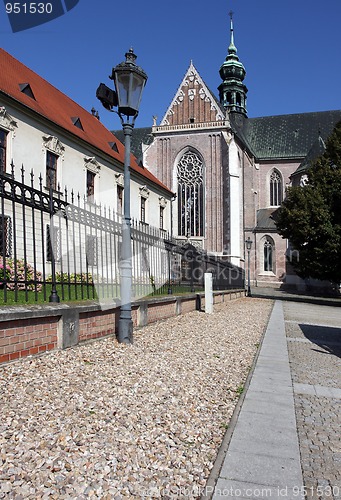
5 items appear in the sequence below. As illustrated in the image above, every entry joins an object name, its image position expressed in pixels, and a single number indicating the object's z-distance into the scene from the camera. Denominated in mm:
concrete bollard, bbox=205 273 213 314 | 13703
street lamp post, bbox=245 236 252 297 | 31109
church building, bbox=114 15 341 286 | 43125
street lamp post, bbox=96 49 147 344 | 6660
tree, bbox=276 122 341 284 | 24578
